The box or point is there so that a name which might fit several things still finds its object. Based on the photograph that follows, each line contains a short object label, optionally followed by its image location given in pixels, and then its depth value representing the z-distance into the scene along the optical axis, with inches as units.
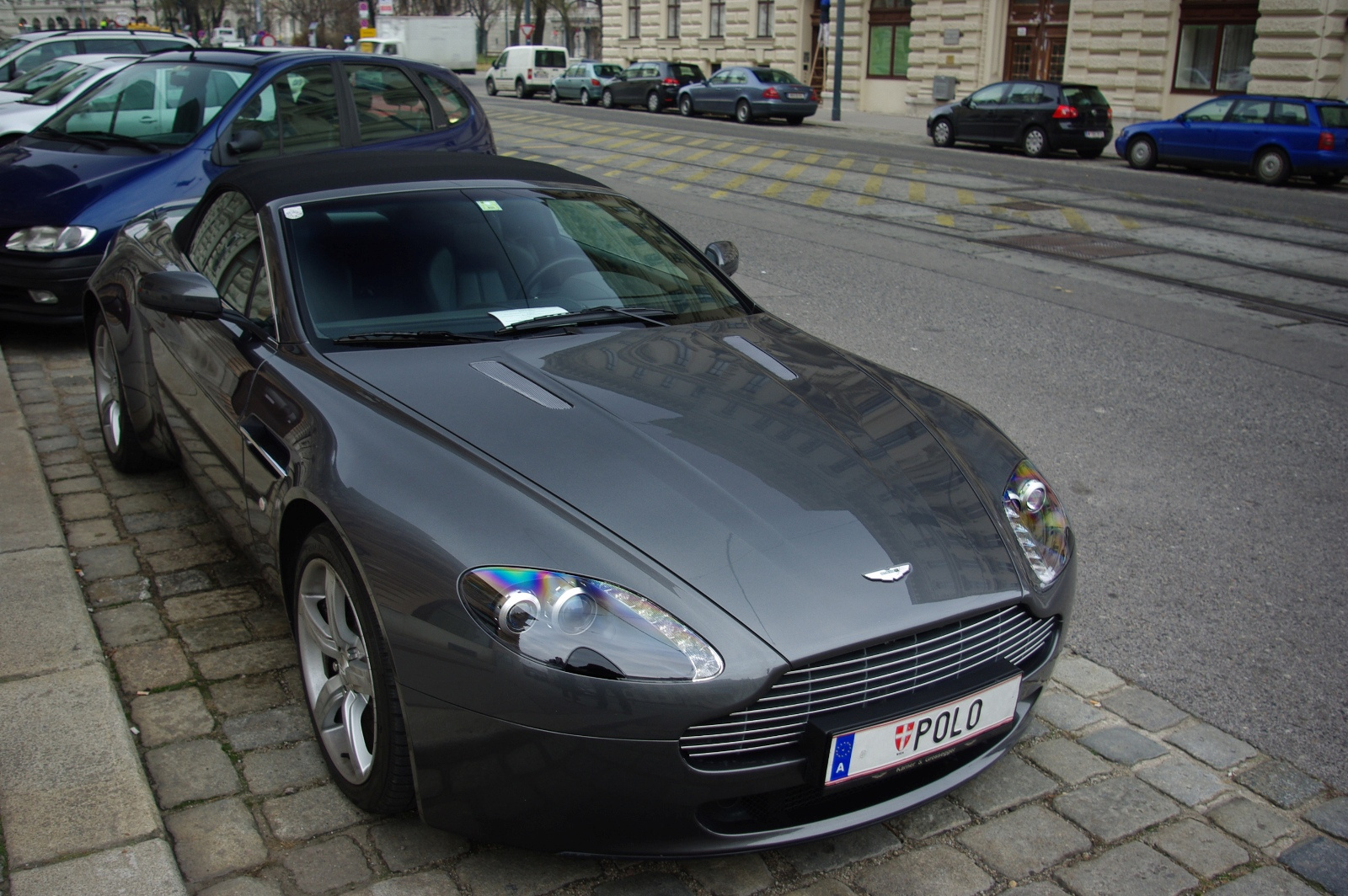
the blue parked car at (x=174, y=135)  262.4
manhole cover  455.2
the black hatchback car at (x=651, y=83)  1350.9
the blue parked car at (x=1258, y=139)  725.3
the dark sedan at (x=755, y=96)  1190.9
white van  1683.1
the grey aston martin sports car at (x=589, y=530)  92.6
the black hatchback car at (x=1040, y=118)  901.8
